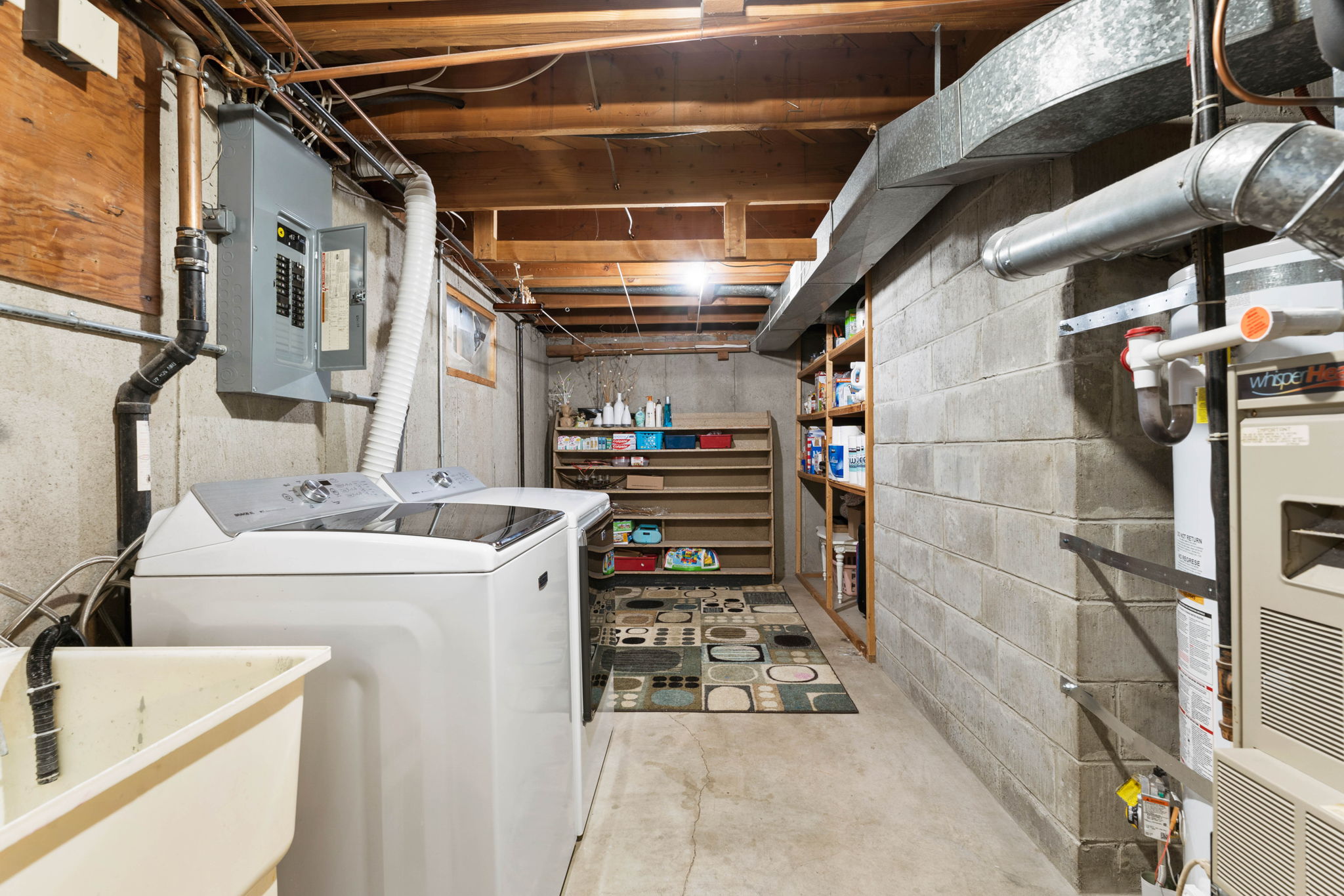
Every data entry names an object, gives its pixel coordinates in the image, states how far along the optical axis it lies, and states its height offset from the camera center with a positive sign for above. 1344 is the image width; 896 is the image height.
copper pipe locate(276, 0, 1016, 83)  1.46 +1.09
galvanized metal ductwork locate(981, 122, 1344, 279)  0.87 +0.44
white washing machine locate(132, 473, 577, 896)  1.15 -0.43
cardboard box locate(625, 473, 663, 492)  5.00 -0.25
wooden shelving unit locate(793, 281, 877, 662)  3.19 -0.28
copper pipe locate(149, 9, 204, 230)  1.39 +0.80
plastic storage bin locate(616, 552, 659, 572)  4.89 -0.93
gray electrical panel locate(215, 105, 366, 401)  1.54 +0.54
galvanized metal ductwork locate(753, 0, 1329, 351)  1.09 +0.80
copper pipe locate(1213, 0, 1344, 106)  0.97 +0.62
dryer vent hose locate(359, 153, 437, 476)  2.04 +0.49
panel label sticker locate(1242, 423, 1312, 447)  0.87 +0.02
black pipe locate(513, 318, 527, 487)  4.45 +0.06
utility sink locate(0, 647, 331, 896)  0.60 -0.42
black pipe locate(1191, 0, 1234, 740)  1.07 +0.16
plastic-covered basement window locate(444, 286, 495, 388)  3.11 +0.67
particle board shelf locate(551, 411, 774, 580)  4.96 -0.29
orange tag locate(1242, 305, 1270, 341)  0.88 +0.19
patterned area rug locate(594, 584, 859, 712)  2.71 -1.14
